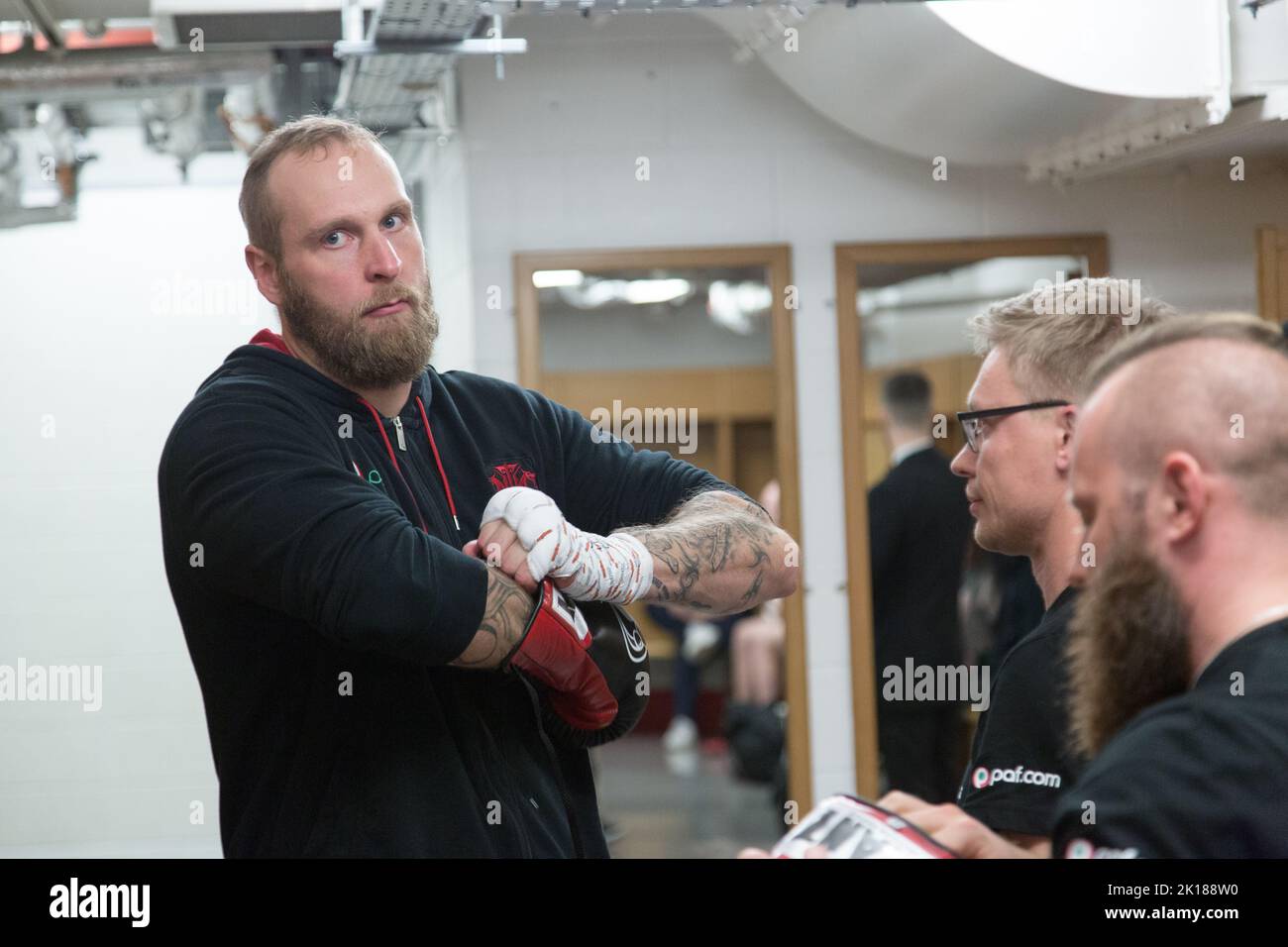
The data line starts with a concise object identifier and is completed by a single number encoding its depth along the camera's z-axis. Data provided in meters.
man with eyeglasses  1.62
